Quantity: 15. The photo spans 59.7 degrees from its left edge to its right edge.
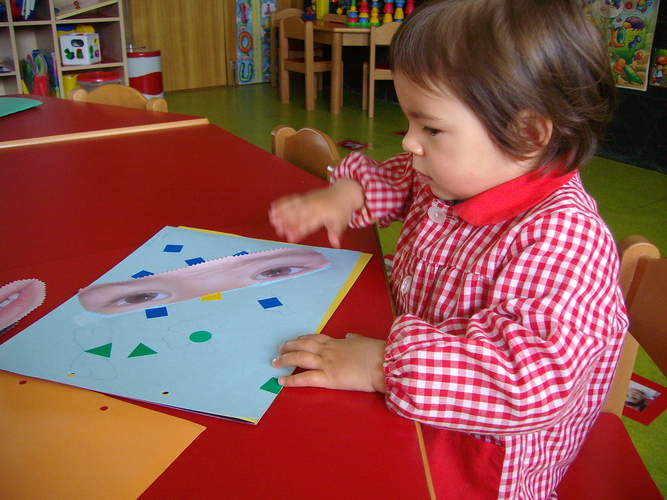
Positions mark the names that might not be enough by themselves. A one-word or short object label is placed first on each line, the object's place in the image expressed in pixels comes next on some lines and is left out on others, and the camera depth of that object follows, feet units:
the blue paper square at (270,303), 2.10
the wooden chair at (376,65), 13.34
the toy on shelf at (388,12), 14.21
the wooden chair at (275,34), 16.44
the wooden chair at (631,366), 2.11
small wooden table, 13.62
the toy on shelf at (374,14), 14.26
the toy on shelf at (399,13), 14.34
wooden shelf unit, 11.32
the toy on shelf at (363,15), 14.06
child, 1.67
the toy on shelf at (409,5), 14.48
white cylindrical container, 13.14
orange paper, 1.34
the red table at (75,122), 4.09
